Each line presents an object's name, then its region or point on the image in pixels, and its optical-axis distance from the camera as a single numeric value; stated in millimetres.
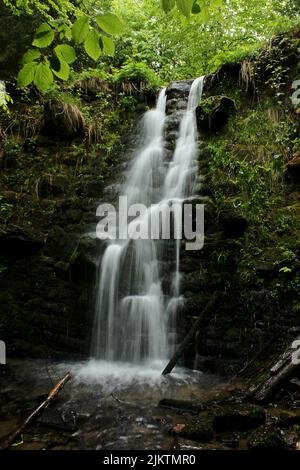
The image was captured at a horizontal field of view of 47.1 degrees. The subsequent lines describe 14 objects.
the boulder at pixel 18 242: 5883
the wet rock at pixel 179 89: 8375
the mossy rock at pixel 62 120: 7547
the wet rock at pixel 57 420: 3079
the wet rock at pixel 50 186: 6930
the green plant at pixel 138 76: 8914
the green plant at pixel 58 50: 1340
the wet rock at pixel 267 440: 2518
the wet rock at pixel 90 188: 6840
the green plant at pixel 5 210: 6383
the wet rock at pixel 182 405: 3341
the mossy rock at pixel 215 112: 6900
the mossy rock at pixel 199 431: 2762
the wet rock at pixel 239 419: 2879
